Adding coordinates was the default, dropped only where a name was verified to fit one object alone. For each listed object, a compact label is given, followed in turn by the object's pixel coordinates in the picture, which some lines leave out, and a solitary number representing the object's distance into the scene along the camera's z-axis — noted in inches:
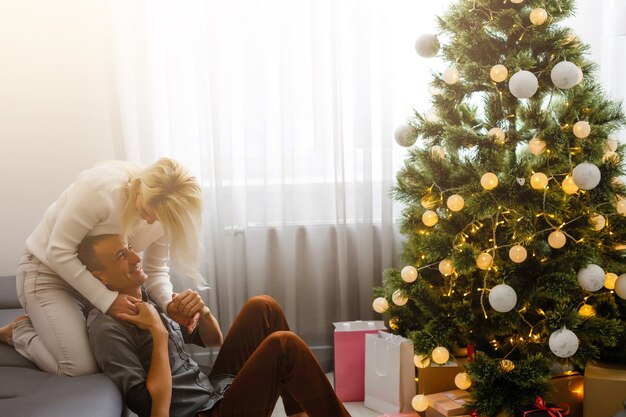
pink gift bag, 106.0
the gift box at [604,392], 87.7
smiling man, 71.6
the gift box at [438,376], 97.4
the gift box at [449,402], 91.3
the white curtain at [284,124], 110.4
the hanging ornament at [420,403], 93.8
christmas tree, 84.7
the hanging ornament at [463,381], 89.3
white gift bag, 99.3
